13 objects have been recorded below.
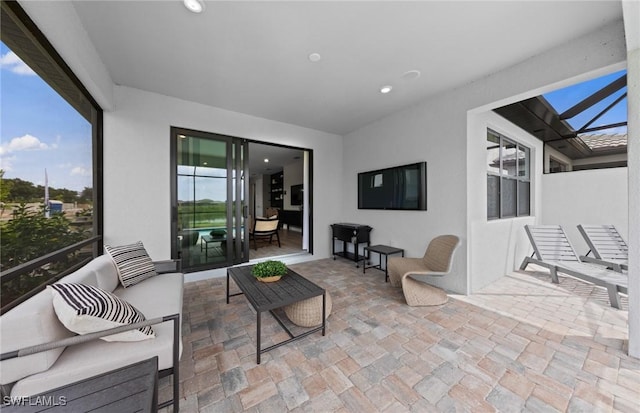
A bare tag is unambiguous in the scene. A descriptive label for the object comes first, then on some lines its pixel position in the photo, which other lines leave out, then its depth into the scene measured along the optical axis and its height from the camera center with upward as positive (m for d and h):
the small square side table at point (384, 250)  3.57 -0.75
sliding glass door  3.44 +0.10
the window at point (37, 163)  1.43 +0.35
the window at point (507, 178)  3.46 +0.50
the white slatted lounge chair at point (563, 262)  2.56 -0.85
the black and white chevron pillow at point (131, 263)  2.15 -0.60
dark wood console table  8.41 -0.48
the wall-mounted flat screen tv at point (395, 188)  3.46 +0.32
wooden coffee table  1.78 -0.79
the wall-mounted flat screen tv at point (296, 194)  8.08 +0.44
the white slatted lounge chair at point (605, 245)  3.33 -0.61
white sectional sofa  0.98 -0.78
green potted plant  2.18 -0.66
